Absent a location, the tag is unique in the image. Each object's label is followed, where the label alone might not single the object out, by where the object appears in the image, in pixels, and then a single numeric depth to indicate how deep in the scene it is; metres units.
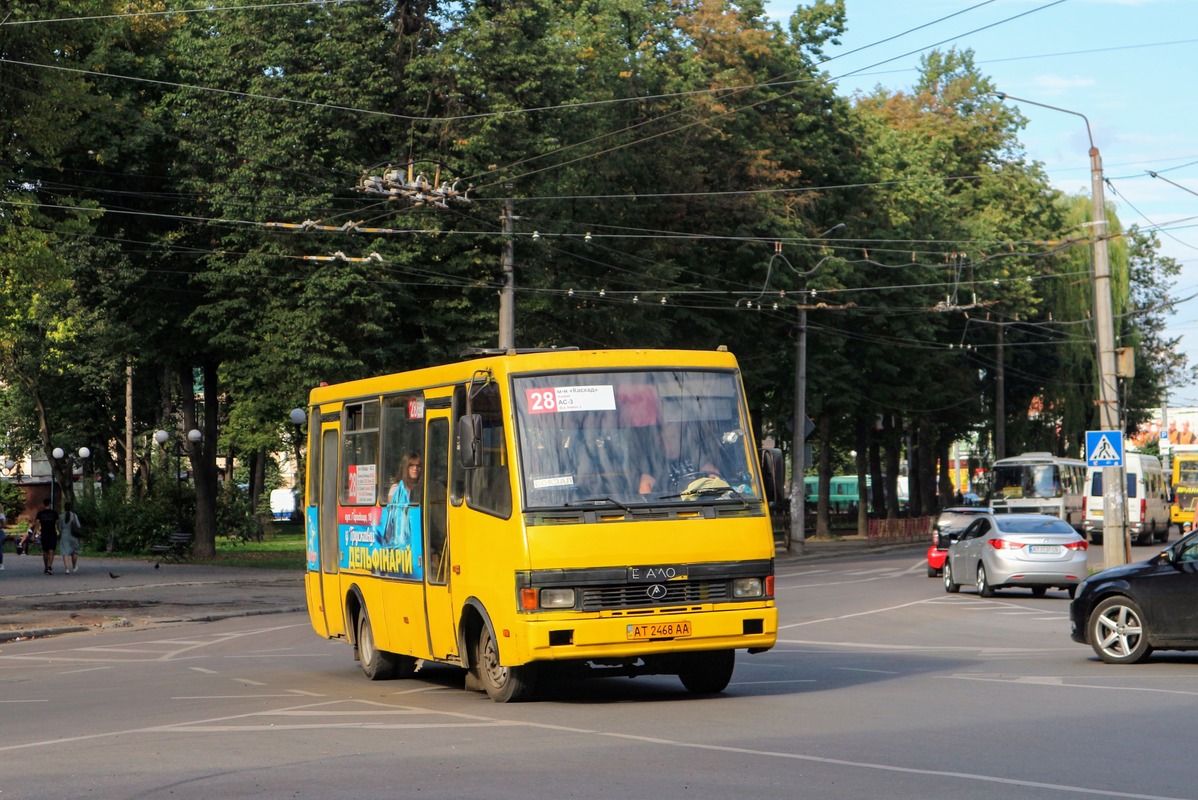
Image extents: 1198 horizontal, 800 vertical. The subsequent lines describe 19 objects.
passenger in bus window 14.48
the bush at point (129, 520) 47.72
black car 15.20
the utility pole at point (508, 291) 33.38
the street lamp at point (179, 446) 45.19
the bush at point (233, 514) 54.16
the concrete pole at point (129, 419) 63.44
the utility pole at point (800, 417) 49.66
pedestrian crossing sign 28.44
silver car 27.77
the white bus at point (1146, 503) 54.78
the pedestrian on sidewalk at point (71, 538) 39.28
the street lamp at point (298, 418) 36.59
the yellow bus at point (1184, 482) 67.31
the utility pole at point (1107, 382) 28.75
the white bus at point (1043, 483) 57.28
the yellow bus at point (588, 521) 12.32
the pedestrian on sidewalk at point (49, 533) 39.53
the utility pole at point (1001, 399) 65.94
